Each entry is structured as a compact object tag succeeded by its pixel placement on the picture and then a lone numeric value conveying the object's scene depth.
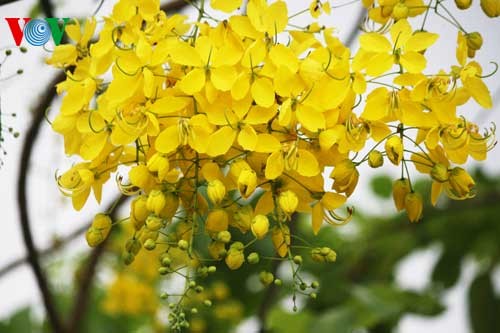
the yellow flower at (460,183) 1.35
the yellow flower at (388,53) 1.33
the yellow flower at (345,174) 1.32
